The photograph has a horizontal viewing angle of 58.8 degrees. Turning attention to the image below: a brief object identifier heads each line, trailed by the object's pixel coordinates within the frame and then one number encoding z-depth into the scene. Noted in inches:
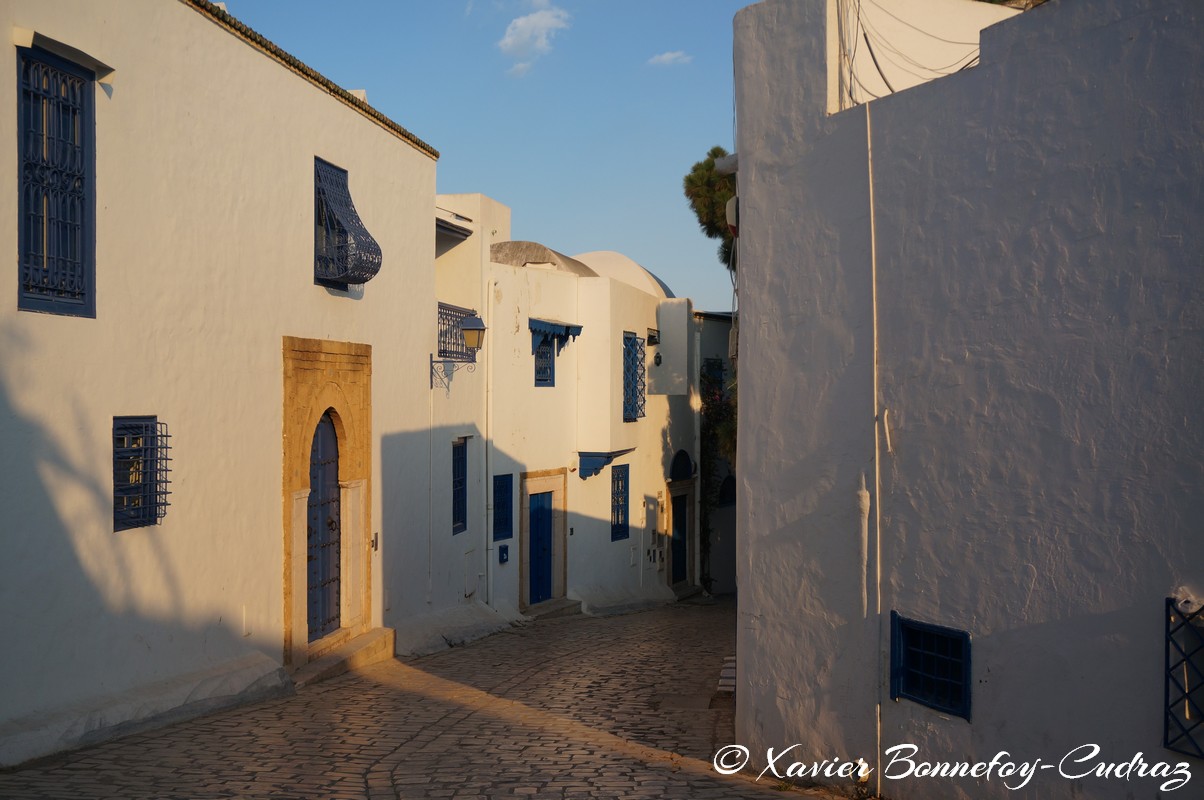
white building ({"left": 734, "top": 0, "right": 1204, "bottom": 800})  207.8
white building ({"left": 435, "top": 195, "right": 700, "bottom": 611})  625.3
